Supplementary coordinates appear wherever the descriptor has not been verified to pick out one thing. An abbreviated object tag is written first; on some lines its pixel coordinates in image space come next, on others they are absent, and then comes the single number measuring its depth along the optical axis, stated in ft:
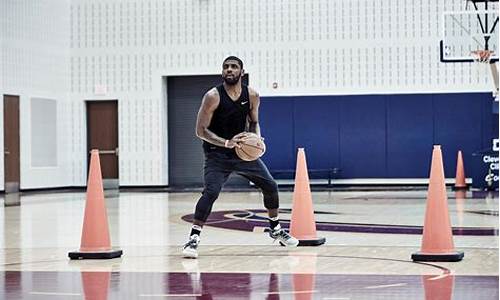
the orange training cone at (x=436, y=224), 28.81
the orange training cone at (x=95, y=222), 31.89
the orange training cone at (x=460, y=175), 87.81
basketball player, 31.89
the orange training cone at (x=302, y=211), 34.78
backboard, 82.28
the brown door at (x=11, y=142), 91.40
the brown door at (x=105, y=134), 101.40
